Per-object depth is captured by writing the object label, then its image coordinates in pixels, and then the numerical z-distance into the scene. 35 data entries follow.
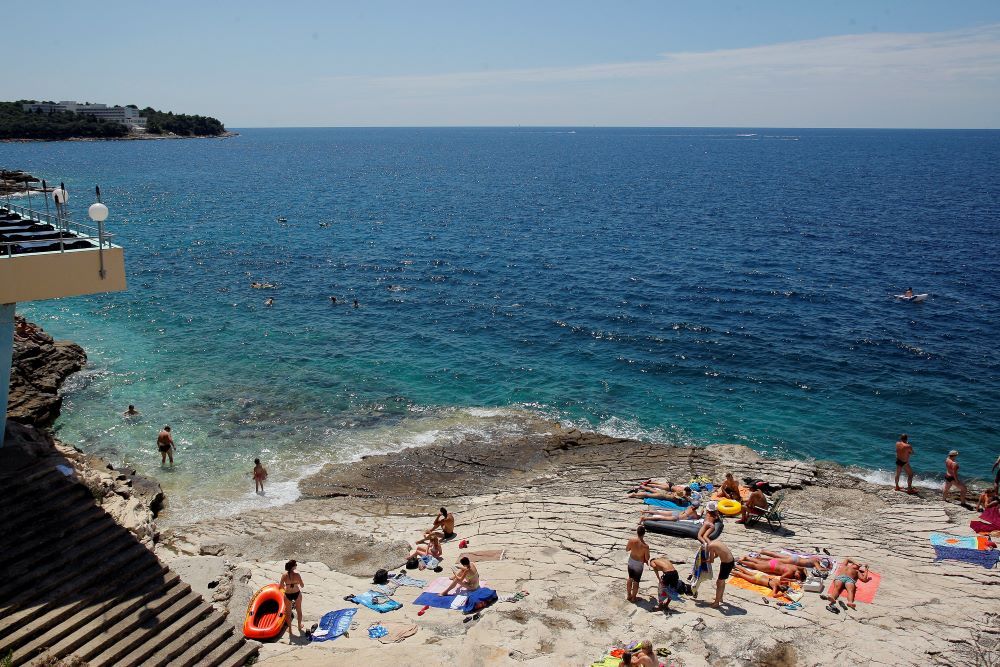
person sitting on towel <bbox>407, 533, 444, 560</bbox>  18.56
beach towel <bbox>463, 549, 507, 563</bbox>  18.53
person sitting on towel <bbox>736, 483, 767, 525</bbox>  19.88
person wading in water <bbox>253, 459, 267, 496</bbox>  23.47
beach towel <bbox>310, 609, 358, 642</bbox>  14.91
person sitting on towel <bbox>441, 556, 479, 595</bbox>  16.38
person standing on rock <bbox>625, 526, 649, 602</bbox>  15.44
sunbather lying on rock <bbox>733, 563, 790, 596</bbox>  16.02
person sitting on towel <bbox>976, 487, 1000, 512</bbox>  19.77
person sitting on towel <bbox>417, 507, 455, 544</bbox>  19.86
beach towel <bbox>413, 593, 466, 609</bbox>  16.02
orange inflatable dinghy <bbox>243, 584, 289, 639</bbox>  14.74
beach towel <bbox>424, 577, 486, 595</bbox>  16.72
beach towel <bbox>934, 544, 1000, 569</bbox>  17.08
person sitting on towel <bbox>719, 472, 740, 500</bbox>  21.27
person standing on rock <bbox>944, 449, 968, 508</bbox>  21.73
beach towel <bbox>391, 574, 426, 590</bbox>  17.20
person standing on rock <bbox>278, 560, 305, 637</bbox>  15.19
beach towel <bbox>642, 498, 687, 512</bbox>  21.20
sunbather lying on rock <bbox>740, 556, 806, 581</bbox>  16.58
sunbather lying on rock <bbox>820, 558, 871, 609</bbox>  15.45
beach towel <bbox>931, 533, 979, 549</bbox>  18.02
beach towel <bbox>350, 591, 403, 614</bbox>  16.05
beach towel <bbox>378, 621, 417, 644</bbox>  14.73
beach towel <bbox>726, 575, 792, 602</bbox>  15.76
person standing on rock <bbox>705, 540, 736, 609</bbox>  15.16
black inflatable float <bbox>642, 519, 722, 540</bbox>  19.09
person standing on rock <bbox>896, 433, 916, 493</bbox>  23.06
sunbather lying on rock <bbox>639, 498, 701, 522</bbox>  19.84
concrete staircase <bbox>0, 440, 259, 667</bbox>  13.11
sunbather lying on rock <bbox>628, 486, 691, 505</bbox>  21.47
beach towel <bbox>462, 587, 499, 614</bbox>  15.78
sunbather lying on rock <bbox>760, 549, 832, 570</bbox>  17.05
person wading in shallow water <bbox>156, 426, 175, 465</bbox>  24.91
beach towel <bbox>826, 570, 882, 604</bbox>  15.62
